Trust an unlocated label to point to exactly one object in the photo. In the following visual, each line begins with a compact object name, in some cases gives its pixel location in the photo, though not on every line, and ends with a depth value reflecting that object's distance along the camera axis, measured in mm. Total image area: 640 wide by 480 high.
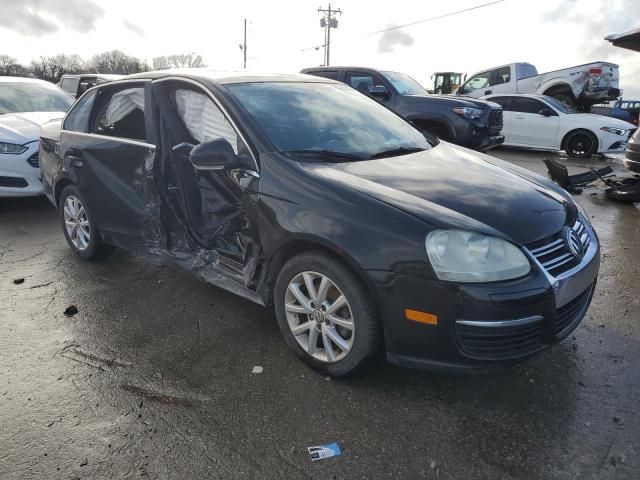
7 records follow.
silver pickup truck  15703
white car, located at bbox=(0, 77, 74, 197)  6105
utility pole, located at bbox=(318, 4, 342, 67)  45062
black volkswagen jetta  2346
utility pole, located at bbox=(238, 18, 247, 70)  52500
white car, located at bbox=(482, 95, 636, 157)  10977
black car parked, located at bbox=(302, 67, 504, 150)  8570
